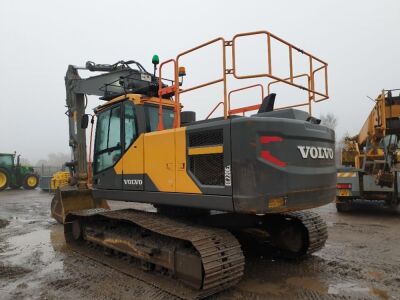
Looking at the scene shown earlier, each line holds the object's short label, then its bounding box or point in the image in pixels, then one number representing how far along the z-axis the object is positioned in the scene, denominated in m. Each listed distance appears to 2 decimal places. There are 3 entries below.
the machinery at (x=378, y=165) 9.81
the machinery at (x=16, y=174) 22.80
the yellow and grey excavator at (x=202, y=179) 4.02
